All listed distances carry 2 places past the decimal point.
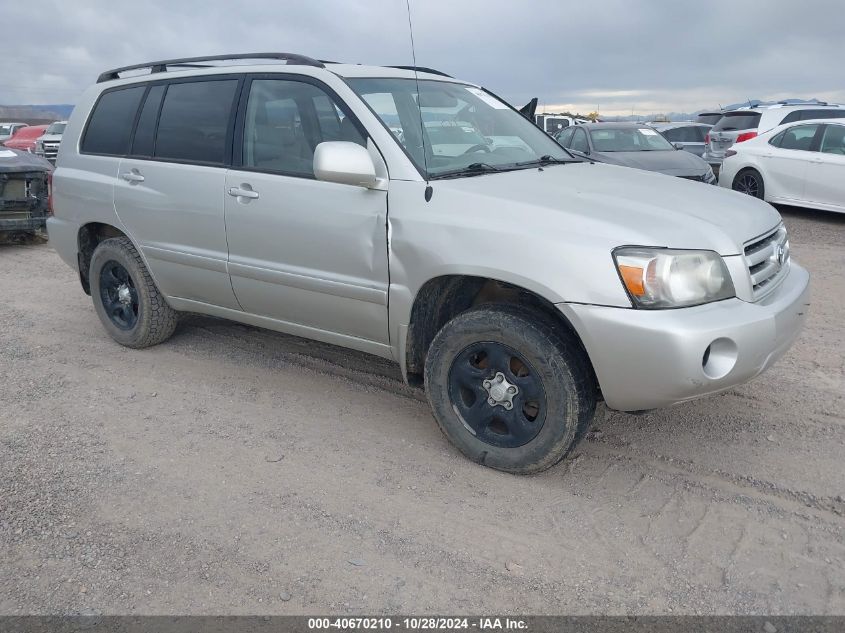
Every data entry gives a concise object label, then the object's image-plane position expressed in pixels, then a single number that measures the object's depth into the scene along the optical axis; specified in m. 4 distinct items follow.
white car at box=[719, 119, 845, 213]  10.38
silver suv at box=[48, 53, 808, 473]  3.09
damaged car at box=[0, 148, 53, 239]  9.34
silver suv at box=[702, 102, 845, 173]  12.94
